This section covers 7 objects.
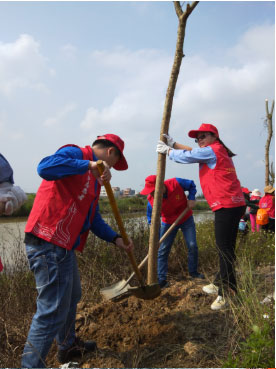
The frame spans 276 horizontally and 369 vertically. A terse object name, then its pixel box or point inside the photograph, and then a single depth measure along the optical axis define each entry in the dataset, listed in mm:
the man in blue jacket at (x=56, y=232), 2125
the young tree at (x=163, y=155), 3438
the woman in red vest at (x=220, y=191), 3334
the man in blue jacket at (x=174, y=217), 4578
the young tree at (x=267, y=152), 9672
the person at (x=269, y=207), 7074
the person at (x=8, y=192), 1701
